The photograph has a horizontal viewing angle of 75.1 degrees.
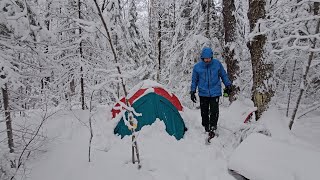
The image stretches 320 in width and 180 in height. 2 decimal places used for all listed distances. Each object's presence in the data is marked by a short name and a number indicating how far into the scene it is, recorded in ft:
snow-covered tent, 15.08
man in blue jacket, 14.78
